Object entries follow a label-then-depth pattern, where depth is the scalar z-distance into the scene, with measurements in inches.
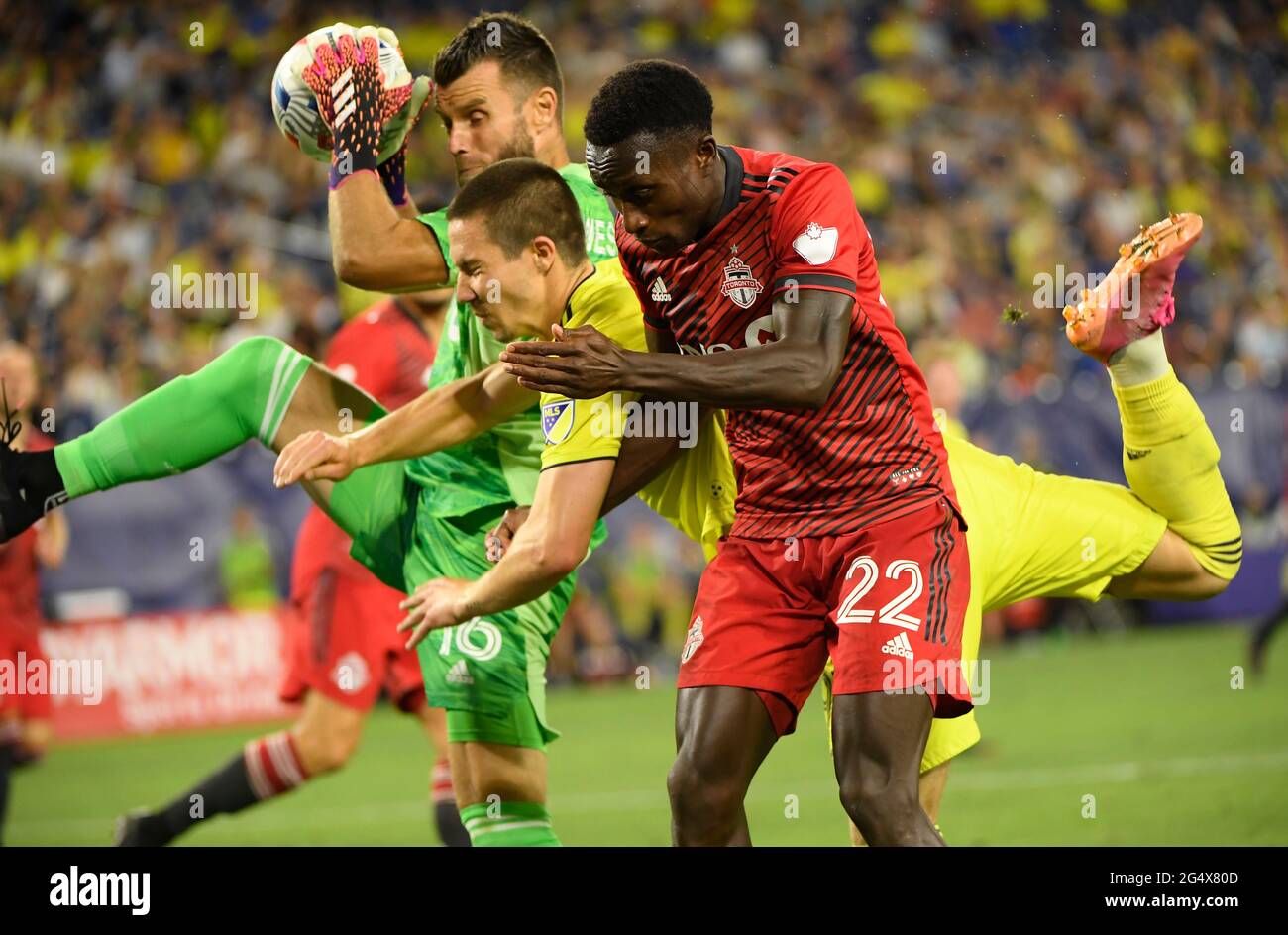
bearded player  183.6
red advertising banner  447.8
